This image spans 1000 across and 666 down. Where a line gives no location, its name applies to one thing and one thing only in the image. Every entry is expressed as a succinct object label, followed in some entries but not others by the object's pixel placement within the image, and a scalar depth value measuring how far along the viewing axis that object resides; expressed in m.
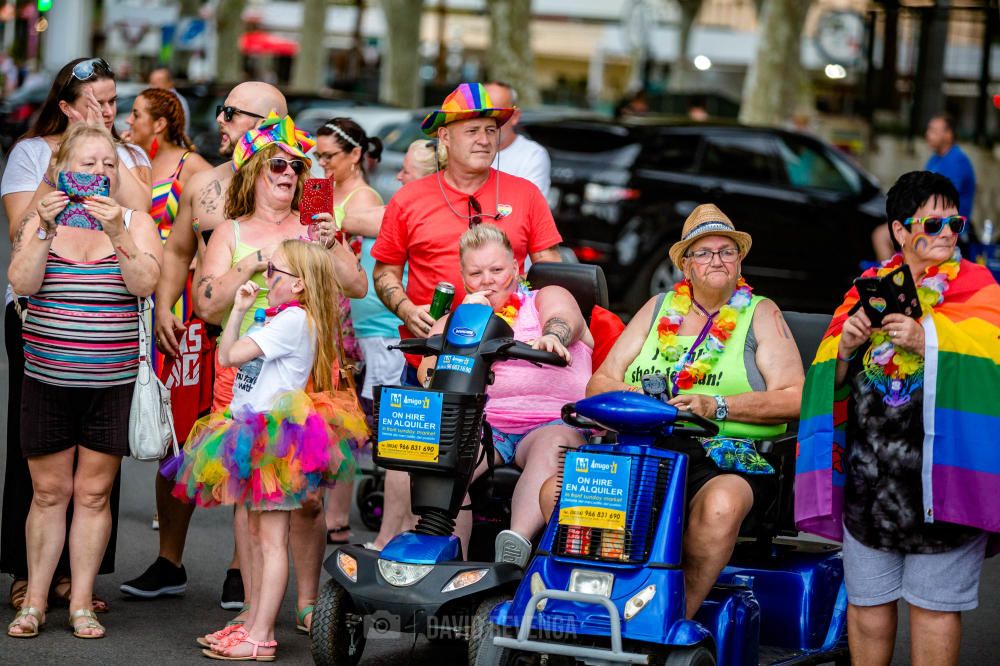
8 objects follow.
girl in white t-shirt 11.88
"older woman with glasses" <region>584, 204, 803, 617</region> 11.14
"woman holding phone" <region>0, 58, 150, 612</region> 12.92
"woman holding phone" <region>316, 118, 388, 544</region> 16.16
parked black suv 28.72
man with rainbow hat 13.71
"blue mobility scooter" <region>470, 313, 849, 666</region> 9.84
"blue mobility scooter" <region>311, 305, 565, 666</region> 10.80
